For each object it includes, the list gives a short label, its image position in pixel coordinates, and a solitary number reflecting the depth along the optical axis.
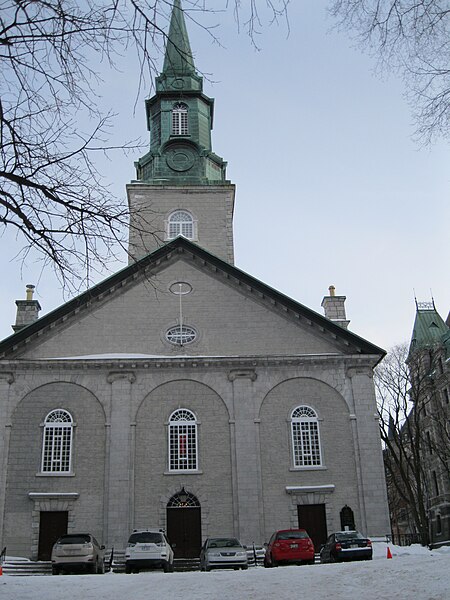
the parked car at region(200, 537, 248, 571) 20.81
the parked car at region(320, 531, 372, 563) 21.67
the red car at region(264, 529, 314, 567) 21.02
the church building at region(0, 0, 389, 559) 26.59
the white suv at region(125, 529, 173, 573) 20.47
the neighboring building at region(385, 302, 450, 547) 45.84
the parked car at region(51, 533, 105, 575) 19.56
